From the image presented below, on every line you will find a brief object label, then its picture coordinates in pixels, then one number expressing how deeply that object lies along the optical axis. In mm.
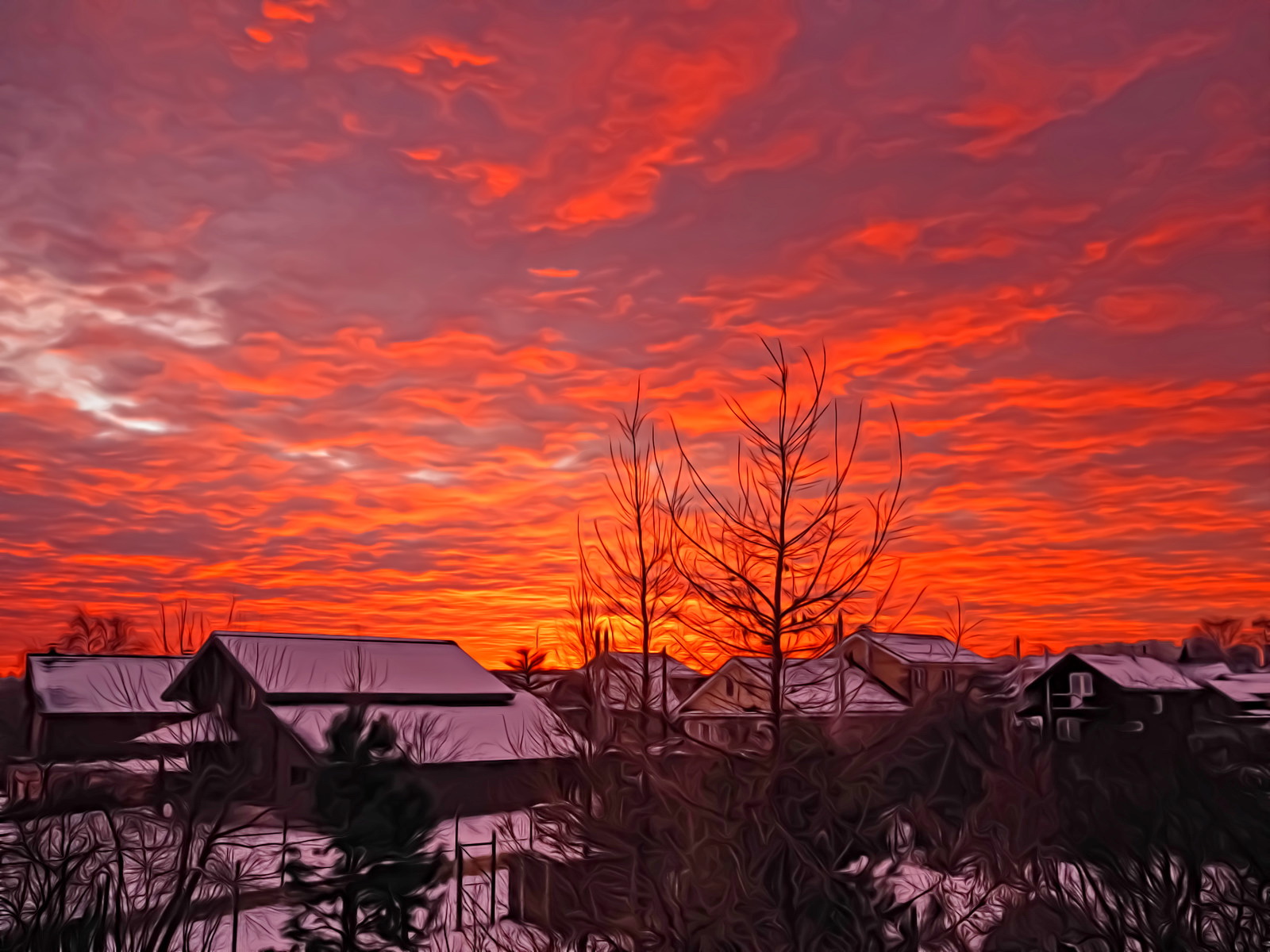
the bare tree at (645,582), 20000
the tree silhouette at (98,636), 37197
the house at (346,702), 32625
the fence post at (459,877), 13950
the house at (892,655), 46656
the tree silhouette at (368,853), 16734
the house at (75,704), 40281
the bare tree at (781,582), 16703
